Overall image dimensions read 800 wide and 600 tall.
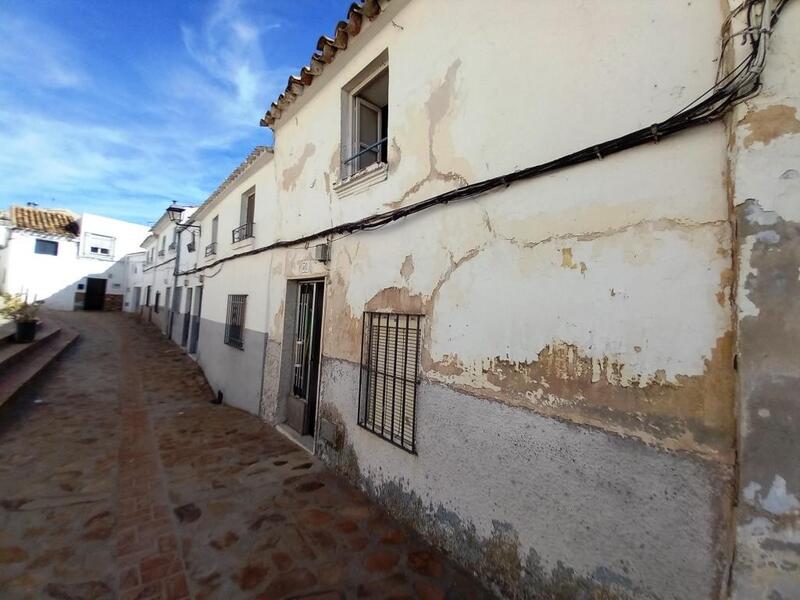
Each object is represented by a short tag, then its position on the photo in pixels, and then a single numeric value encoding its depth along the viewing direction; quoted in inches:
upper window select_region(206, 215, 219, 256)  380.9
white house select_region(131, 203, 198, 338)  512.1
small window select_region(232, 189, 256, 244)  317.4
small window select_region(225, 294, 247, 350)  289.4
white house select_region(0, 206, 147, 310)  834.2
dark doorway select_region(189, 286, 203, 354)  442.6
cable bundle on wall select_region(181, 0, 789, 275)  60.7
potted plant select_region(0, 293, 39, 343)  354.6
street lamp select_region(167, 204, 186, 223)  432.9
